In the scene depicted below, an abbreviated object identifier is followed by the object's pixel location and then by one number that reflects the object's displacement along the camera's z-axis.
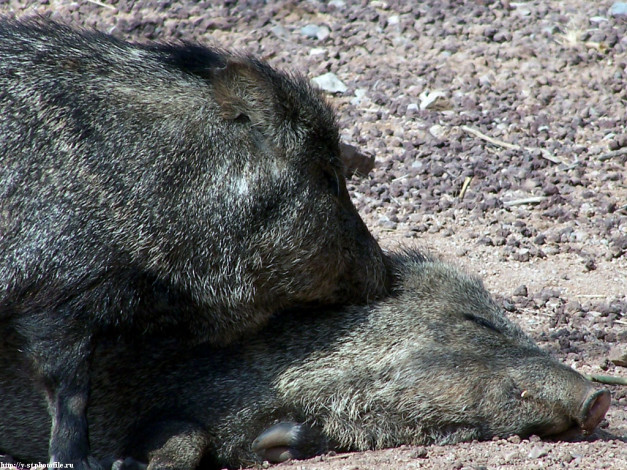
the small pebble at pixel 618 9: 16.45
